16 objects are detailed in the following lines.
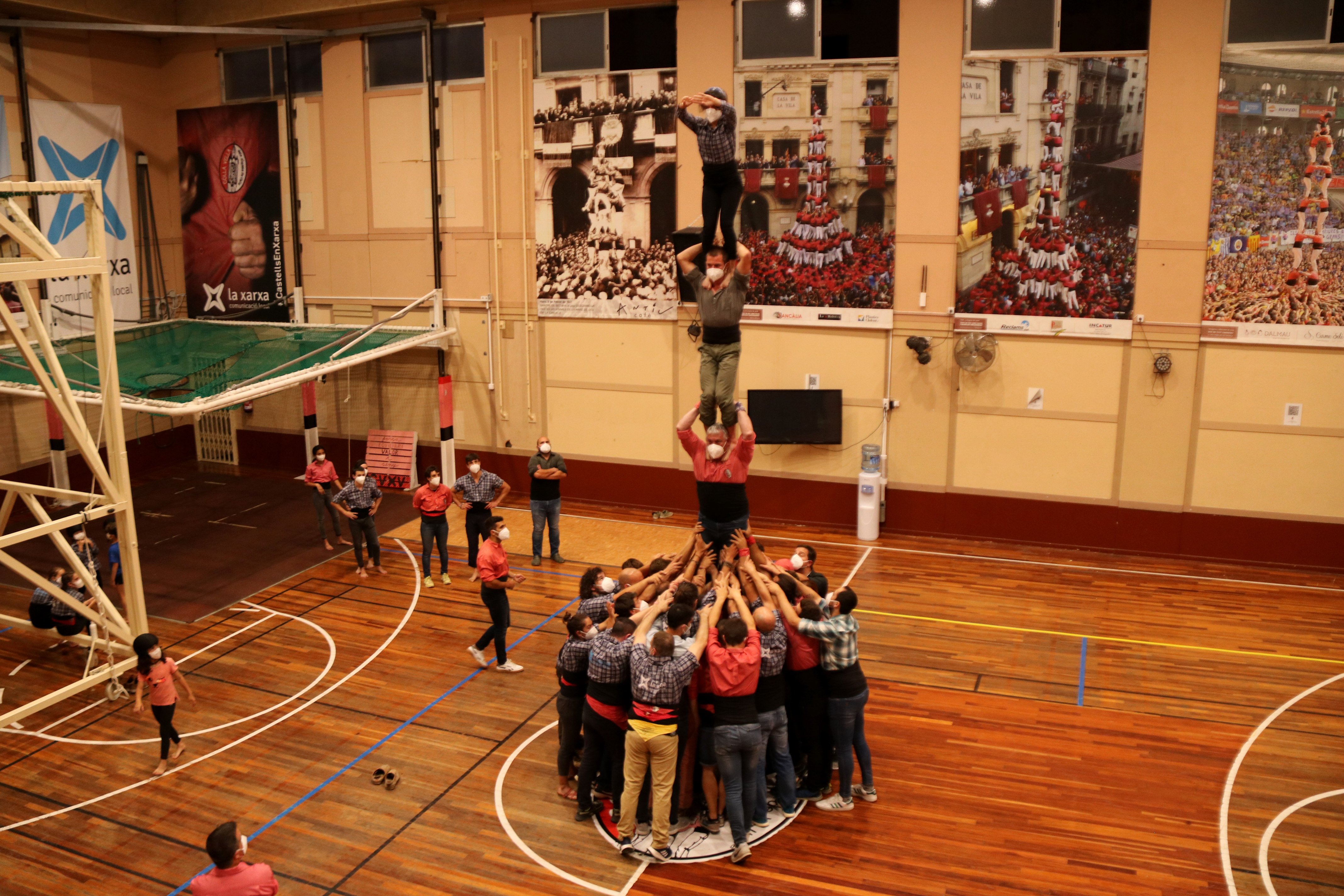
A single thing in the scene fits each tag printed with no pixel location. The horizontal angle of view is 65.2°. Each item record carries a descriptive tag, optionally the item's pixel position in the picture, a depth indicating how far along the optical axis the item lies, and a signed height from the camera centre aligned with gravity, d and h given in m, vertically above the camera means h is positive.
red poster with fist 18.59 +0.82
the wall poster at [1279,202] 13.12 +0.72
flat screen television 15.66 -2.34
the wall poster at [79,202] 17.25 +0.93
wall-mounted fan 14.76 -1.29
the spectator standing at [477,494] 13.35 -2.99
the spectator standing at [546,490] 14.00 -3.09
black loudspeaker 11.36 +0.22
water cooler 15.32 -3.38
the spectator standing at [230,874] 6.02 -3.55
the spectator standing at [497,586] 10.58 -3.30
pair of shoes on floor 9.06 -4.45
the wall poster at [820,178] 14.93 +1.14
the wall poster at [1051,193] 13.91 +0.89
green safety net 13.28 -1.40
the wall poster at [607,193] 16.03 +1.00
